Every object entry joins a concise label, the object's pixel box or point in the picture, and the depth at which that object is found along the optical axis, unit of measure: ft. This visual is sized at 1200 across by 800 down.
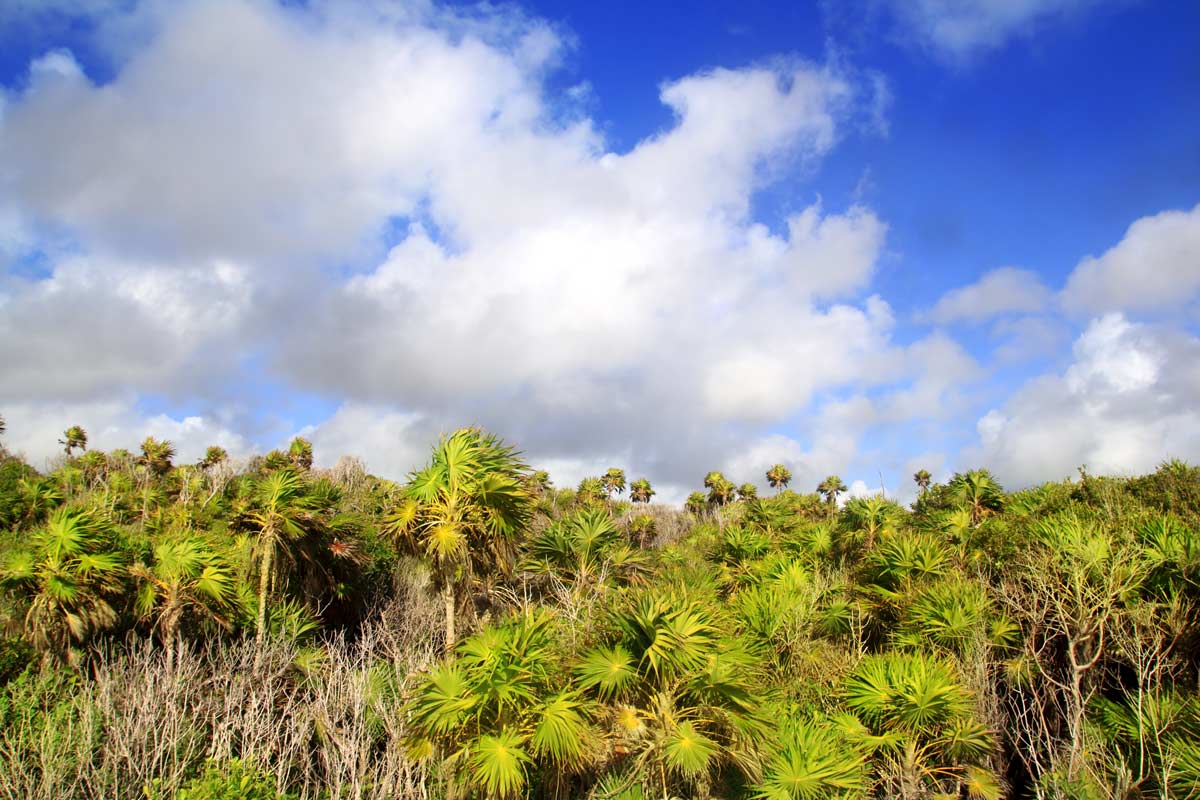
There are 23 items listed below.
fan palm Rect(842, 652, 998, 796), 46.39
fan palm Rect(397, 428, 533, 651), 46.78
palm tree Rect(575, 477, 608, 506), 152.33
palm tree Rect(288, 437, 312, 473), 154.60
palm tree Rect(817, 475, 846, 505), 190.29
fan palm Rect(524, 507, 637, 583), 59.62
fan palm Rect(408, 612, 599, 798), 32.07
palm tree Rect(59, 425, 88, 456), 167.53
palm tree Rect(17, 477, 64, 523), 103.89
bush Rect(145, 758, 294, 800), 31.17
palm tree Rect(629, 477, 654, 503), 195.83
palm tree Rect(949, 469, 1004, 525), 80.79
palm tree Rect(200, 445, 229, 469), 158.30
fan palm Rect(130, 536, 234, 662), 51.26
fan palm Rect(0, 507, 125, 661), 47.70
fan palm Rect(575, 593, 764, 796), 34.01
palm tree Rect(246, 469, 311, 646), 59.93
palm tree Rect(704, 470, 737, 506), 180.66
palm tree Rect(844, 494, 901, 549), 77.10
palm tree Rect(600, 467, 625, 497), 186.60
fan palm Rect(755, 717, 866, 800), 39.37
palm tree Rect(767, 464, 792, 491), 194.59
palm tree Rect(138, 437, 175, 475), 161.07
